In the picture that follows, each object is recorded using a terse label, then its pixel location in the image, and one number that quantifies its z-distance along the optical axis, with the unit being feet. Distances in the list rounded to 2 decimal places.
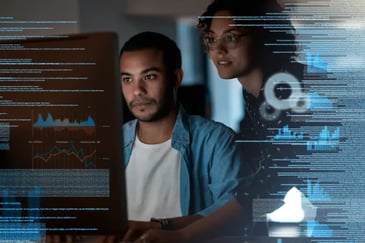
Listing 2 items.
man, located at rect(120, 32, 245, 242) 8.22
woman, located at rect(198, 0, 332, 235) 8.16
